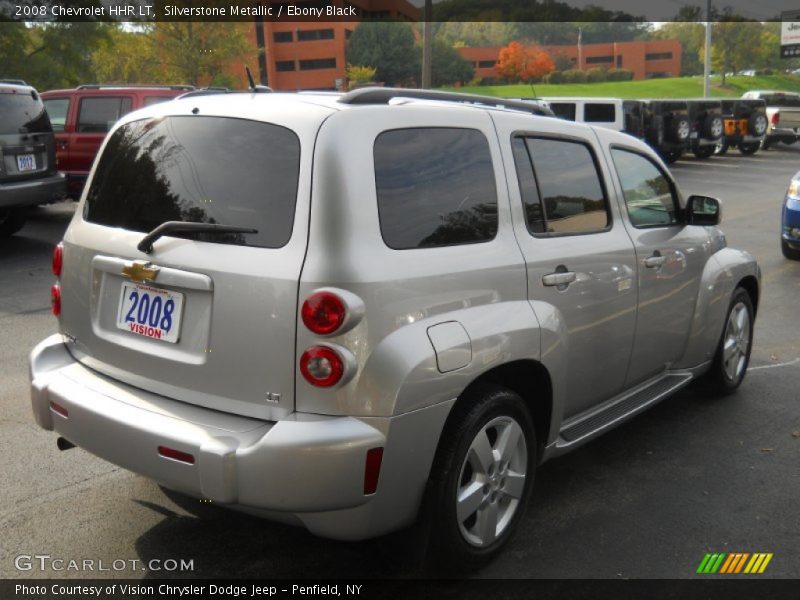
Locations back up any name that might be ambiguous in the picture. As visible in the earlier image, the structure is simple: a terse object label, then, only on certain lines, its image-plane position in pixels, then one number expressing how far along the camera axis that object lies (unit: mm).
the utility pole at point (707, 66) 48647
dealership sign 55125
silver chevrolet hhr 2863
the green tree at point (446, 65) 91188
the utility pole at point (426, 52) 27078
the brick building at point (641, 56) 119250
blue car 9922
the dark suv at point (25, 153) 10263
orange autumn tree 82750
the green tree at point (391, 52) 76250
